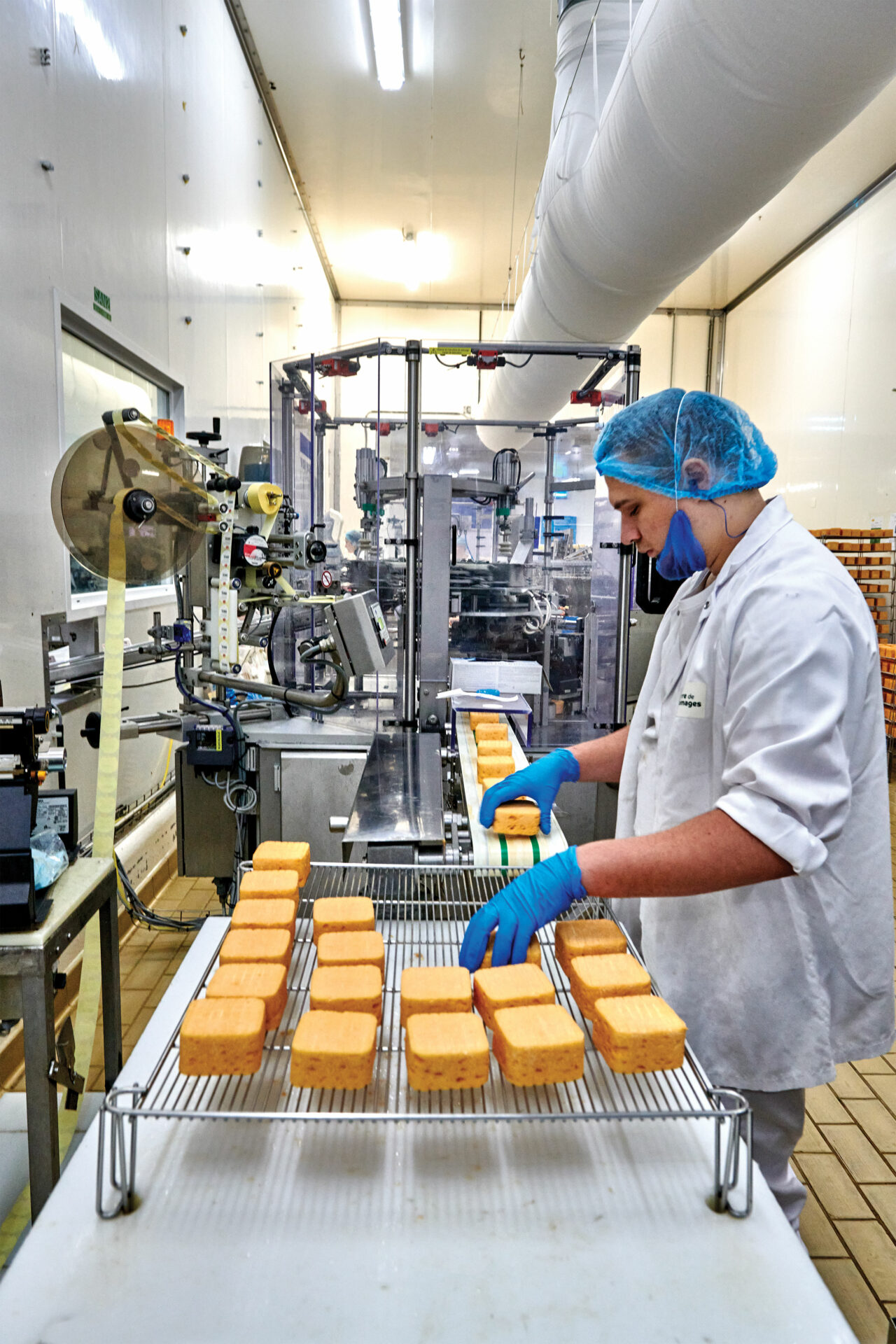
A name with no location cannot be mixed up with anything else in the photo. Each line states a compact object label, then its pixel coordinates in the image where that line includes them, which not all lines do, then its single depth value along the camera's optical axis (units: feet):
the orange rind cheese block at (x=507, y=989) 3.09
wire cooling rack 2.49
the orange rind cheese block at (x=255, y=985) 3.07
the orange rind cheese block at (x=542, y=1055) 2.76
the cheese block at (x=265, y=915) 3.67
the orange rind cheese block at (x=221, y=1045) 2.75
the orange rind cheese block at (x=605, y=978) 3.17
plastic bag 4.86
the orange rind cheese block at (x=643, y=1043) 2.85
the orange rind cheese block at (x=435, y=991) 3.09
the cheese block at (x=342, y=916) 3.68
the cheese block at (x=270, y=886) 3.97
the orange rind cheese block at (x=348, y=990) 3.06
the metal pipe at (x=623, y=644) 11.54
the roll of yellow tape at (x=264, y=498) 8.71
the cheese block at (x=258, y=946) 3.37
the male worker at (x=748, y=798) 3.44
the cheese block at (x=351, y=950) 3.38
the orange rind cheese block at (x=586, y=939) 3.56
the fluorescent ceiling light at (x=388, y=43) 13.30
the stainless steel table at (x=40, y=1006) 4.39
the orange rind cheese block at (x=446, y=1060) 2.75
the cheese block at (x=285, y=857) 4.29
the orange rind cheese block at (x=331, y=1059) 2.71
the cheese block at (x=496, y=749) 7.47
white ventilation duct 5.25
